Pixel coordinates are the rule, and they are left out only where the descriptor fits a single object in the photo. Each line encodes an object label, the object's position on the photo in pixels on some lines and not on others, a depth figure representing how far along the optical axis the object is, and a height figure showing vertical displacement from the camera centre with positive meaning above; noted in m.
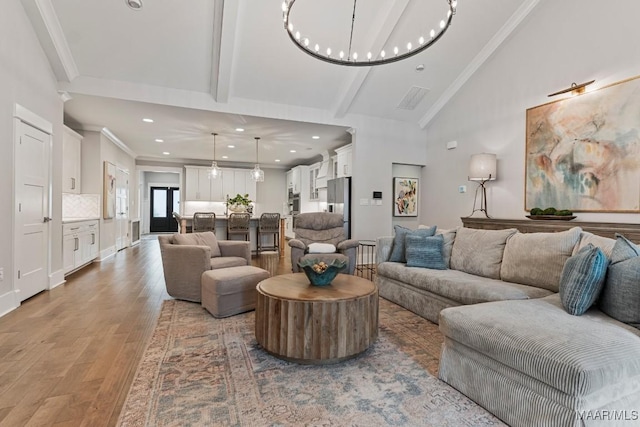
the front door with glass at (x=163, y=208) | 12.70 +0.13
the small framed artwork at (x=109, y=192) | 6.36 +0.39
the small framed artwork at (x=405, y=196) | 6.33 +0.35
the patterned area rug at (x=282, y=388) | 1.57 -1.03
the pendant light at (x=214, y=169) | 6.73 +0.94
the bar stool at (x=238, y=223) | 6.42 -0.23
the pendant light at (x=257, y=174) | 6.89 +0.85
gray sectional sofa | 1.33 -0.65
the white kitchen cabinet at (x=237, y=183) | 9.62 +0.90
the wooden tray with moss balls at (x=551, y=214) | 3.72 +0.01
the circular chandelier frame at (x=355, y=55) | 2.37 +1.47
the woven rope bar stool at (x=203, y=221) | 6.25 -0.19
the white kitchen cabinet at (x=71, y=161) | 5.21 +0.87
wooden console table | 3.13 -0.13
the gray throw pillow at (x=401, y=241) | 3.75 -0.34
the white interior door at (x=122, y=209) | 7.35 +0.05
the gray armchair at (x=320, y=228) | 4.92 -0.25
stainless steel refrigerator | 6.07 +0.29
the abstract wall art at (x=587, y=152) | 3.35 +0.77
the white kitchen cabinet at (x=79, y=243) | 4.74 -0.56
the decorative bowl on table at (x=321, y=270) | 2.42 -0.45
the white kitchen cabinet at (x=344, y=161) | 6.54 +1.14
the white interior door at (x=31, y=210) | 3.38 +0.00
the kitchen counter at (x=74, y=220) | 4.74 -0.16
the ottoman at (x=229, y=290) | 2.96 -0.76
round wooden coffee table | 2.08 -0.76
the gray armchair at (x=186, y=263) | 3.41 -0.58
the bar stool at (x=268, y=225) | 6.81 -0.29
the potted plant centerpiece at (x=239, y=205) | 7.10 +0.17
